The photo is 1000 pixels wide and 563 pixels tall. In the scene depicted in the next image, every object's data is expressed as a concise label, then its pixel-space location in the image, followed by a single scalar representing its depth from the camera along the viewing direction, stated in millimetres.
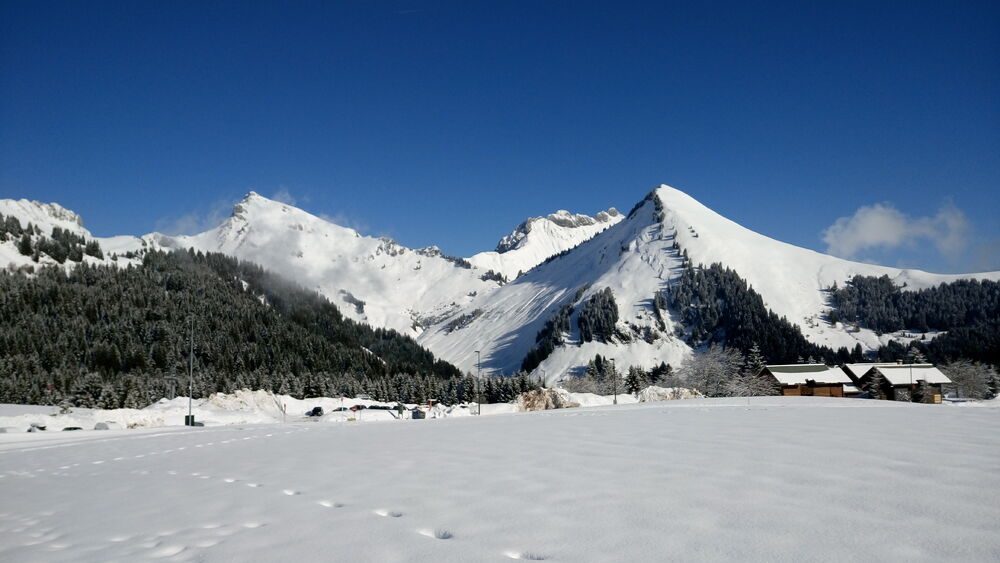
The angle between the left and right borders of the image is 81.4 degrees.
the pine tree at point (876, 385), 97938
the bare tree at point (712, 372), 93850
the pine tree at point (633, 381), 131762
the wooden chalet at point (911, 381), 91188
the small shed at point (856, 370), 117500
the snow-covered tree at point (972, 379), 105125
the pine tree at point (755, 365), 113488
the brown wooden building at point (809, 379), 106100
